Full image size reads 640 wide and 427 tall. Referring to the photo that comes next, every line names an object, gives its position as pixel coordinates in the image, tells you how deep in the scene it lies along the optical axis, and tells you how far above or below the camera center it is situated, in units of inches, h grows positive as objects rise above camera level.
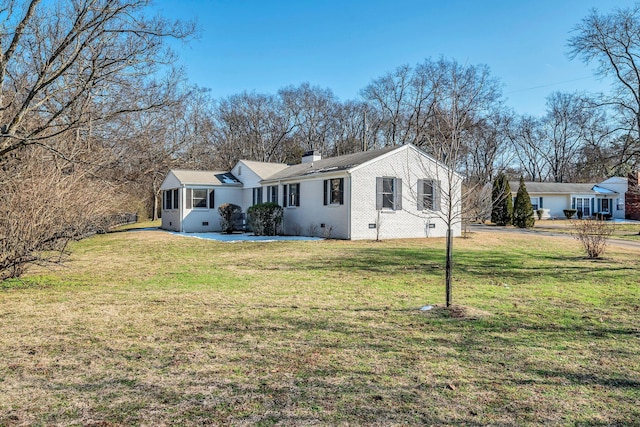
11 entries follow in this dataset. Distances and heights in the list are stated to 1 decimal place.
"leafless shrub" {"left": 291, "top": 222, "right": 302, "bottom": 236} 780.0 -24.7
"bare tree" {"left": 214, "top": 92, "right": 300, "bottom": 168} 1769.2 +351.7
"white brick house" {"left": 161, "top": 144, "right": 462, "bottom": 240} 689.0 +33.7
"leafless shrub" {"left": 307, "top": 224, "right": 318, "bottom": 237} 742.4 -25.2
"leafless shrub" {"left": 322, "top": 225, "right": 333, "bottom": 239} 711.7 -25.7
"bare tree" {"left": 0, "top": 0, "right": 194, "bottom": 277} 280.4 +98.2
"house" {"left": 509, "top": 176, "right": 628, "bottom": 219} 1526.8 +68.5
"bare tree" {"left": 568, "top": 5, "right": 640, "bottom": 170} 943.0 +388.8
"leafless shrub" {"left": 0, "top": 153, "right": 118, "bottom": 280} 275.7 +2.6
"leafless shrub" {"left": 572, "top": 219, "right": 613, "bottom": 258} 489.4 -22.6
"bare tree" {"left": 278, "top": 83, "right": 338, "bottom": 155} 1793.8 +407.8
